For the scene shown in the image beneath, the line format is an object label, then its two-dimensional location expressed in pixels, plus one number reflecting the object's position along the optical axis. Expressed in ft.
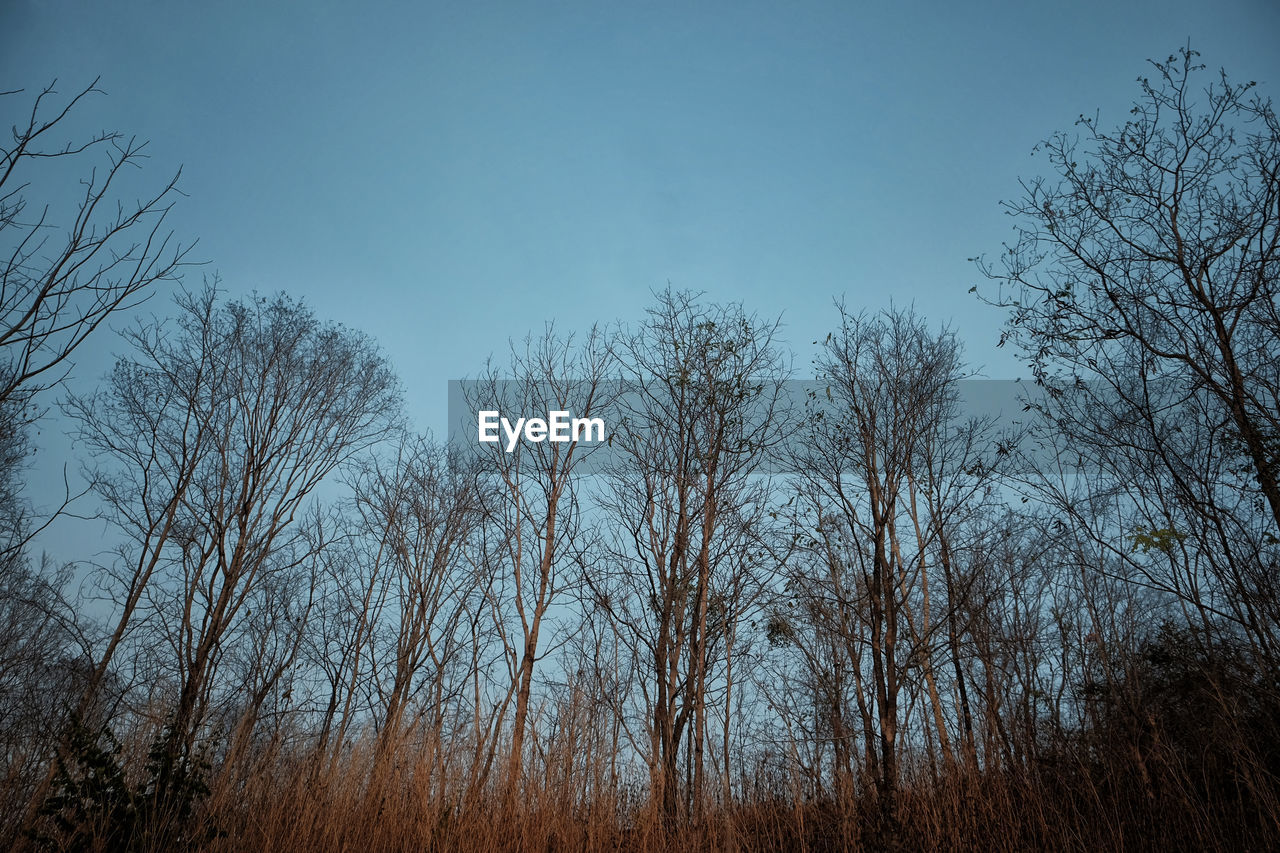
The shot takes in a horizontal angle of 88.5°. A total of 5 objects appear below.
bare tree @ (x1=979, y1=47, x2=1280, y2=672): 13.10
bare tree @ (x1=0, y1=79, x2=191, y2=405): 6.93
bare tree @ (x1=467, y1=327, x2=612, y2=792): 26.00
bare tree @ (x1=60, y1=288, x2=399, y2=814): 25.26
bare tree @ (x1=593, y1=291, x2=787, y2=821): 23.48
